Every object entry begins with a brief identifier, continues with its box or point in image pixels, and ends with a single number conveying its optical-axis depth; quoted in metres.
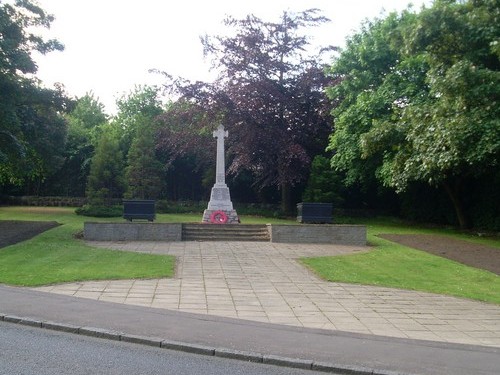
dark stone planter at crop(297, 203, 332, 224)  24.83
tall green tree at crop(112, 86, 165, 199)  35.62
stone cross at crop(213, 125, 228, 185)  26.91
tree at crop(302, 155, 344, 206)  32.34
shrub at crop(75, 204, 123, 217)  31.25
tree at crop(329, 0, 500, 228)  17.80
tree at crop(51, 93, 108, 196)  42.03
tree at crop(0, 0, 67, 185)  22.55
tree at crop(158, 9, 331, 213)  32.22
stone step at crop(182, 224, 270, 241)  21.88
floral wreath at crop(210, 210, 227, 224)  25.44
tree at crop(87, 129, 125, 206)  33.16
